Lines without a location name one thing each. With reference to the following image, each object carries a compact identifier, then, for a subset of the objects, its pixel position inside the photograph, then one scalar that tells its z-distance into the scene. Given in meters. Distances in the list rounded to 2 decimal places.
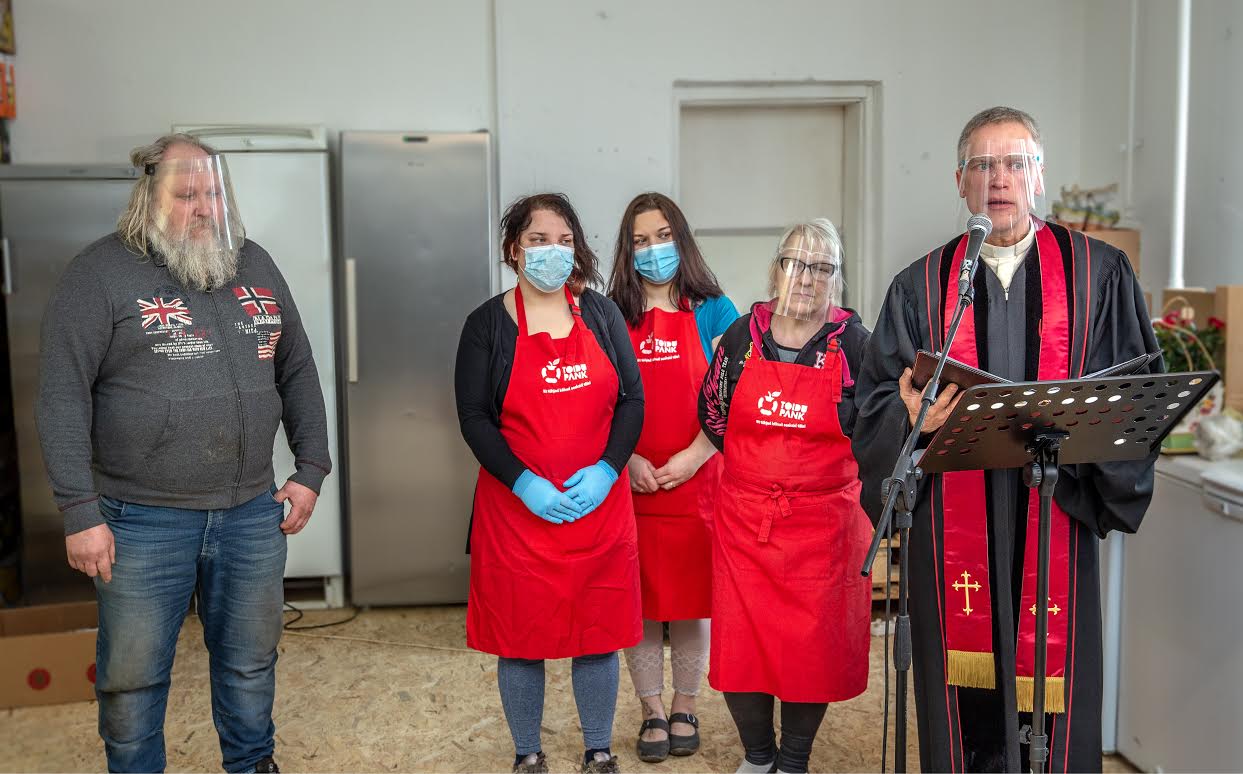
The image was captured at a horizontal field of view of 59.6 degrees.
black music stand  1.61
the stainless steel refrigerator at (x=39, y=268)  3.81
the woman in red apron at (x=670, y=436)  2.82
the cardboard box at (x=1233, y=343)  2.77
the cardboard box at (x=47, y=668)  3.30
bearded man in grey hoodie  2.16
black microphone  1.65
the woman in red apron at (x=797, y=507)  2.44
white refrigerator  4.07
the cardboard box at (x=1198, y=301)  2.94
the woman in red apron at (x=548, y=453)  2.55
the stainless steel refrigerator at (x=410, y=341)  4.11
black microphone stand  1.65
